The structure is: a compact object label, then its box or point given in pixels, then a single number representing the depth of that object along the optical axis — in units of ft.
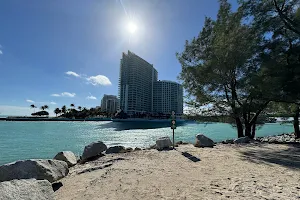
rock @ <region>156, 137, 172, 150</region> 43.44
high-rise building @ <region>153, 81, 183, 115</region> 545.85
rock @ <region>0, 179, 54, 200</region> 13.87
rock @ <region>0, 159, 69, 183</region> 20.24
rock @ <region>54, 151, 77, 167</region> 34.73
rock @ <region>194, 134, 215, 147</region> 46.68
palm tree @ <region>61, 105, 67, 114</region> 565.53
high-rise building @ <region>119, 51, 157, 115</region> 524.93
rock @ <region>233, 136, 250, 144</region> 54.62
